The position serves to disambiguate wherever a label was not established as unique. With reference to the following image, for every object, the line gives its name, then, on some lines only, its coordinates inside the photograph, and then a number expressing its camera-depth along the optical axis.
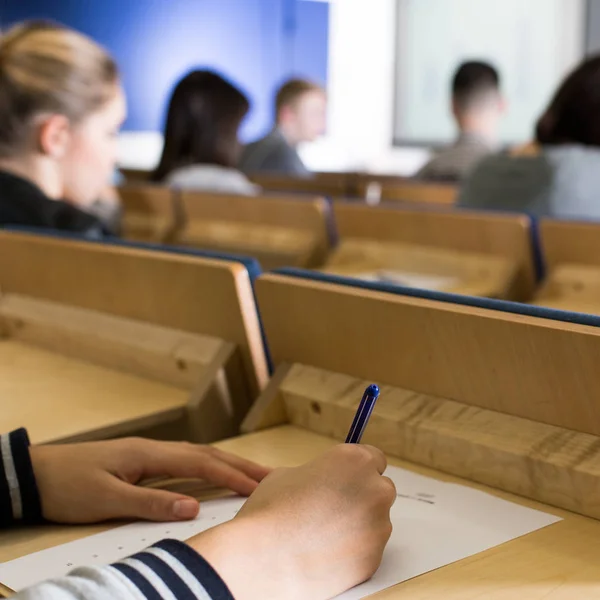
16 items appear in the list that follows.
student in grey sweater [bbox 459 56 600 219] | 2.96
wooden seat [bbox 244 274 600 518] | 1.03
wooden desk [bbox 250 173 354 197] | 5.16
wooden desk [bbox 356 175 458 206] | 4.26
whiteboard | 7.37
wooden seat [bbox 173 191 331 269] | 3.15
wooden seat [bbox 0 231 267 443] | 1.47
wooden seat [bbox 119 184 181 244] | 3.88
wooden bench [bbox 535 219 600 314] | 2.29
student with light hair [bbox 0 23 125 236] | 2.29
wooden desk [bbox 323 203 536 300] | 2.51
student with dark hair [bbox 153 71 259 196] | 4.12
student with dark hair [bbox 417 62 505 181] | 4.93
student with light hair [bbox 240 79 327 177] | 6.24
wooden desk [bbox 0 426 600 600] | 0.86
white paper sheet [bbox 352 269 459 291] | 2.41
